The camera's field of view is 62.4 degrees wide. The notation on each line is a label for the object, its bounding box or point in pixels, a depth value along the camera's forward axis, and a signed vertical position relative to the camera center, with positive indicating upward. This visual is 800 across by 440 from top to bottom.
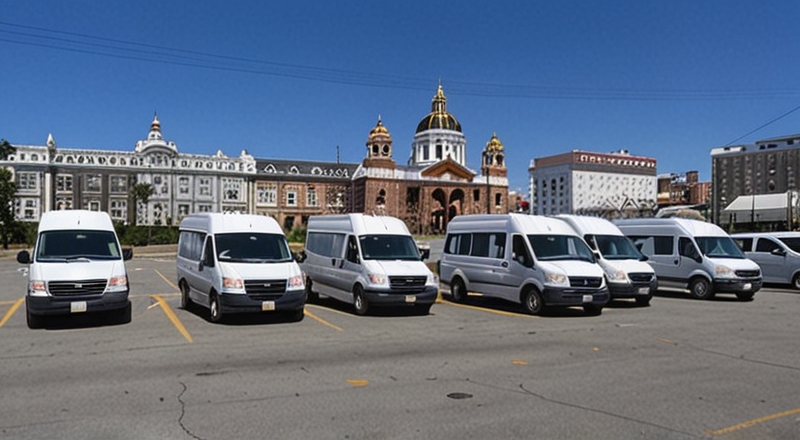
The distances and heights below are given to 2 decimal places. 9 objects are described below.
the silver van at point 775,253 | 22.70 -0.70
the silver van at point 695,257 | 18.70 -0.73
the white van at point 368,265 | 14.59 -0.81
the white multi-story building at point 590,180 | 190.12 +15.54
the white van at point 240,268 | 13.05 -0.80
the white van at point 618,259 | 16.98 -0.72
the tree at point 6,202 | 54.19 +2.10
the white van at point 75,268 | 12.16 -0.76
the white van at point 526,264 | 14.78 -0.78
